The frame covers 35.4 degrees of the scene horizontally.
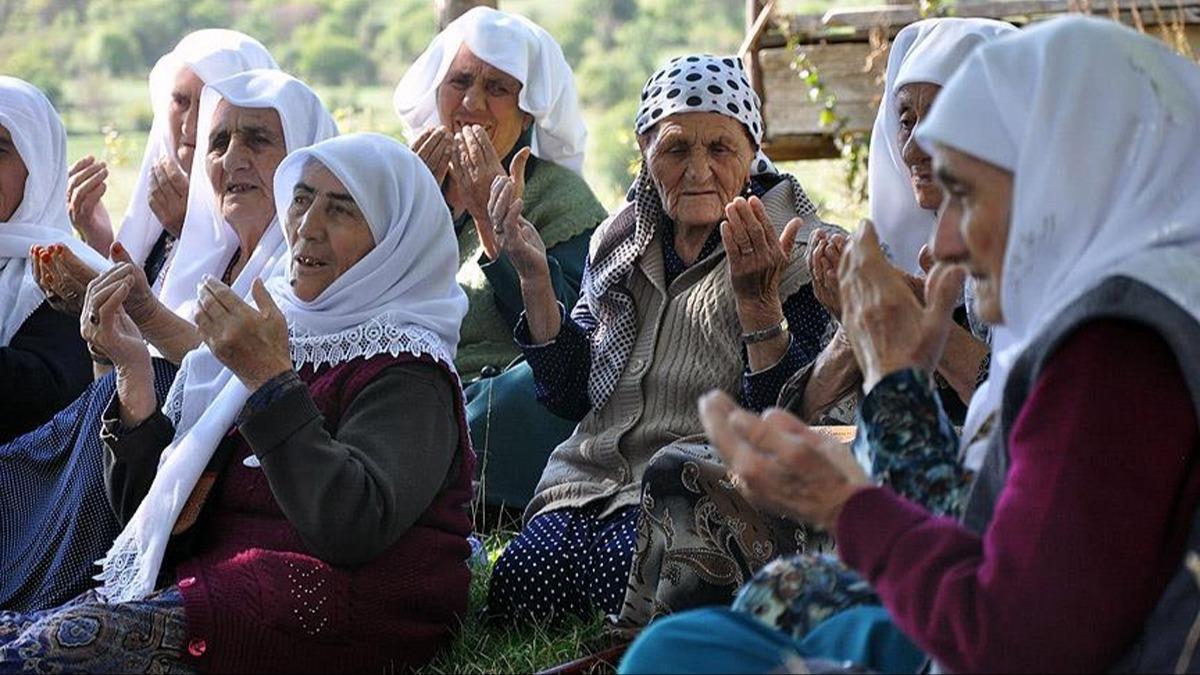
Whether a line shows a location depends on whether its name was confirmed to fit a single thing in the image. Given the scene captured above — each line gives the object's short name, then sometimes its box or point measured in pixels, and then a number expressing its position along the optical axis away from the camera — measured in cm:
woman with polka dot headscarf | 455
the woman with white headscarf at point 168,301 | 441
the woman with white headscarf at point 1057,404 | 229
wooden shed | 846
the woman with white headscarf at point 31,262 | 512
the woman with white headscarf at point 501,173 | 542
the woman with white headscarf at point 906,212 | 402
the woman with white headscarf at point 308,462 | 373
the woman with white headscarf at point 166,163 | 582
